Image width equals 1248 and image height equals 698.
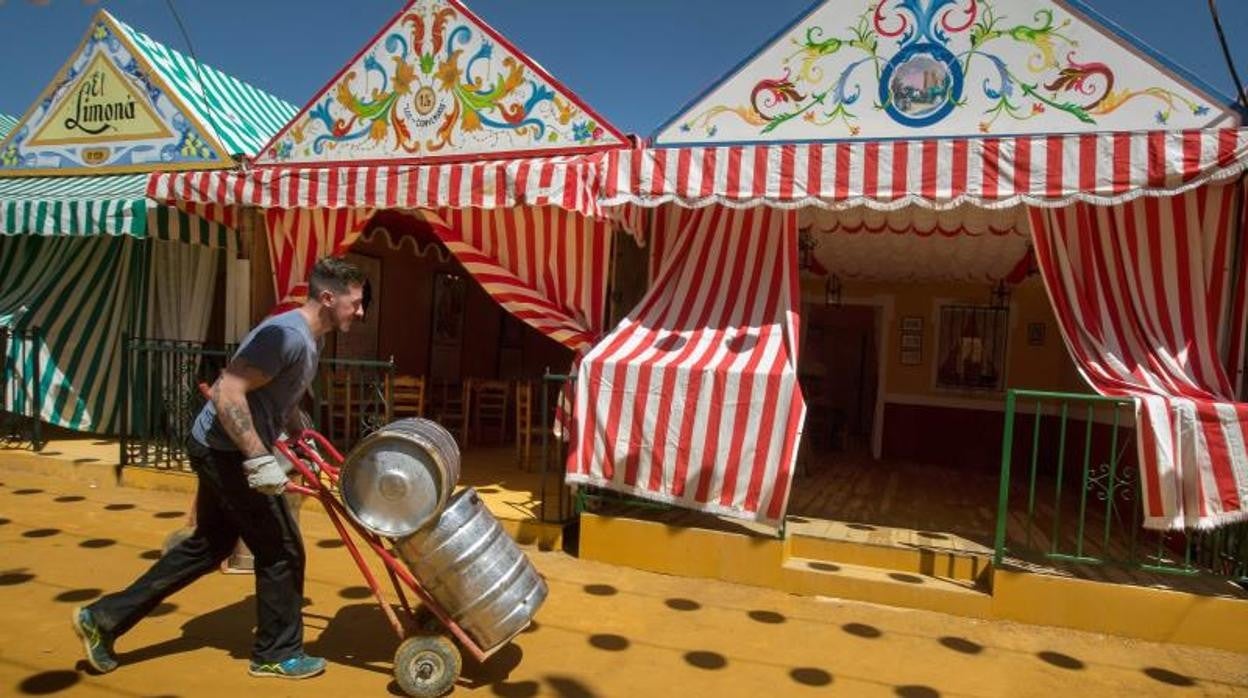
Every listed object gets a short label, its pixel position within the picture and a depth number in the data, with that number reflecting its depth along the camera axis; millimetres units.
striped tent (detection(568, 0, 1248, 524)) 4141
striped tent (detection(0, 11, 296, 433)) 7207
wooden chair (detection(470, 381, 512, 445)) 8203
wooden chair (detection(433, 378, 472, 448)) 7930
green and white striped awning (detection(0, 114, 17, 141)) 10383
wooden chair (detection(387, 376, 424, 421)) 7254
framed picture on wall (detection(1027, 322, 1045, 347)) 8500
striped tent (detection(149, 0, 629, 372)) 5281
